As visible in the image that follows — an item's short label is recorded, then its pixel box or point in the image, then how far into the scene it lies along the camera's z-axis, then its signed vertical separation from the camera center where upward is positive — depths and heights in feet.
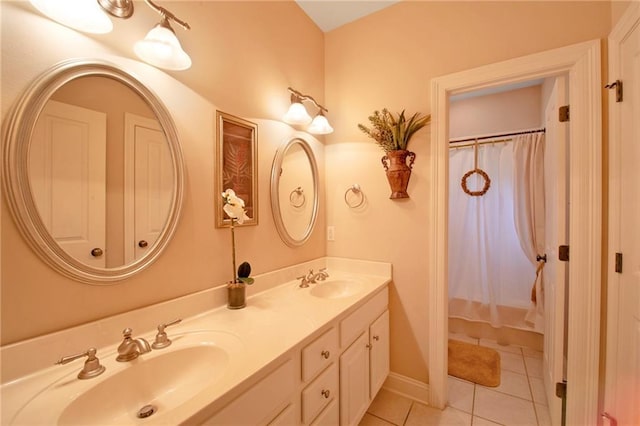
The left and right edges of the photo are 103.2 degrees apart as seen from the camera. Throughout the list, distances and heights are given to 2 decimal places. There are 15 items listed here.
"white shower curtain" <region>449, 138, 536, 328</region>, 8.48 -1.25
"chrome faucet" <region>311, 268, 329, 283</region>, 5.74 -1.50
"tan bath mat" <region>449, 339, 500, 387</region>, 6.62 -4.31
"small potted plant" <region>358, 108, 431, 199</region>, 5.73 +1.57
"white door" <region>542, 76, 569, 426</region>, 4.66 -0.46
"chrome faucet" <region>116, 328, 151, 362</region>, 2.75 -1.52
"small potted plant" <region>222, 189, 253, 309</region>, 4.09 -1.00
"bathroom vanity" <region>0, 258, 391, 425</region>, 2.29 -1.65
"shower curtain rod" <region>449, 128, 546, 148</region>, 8.23 +2.64
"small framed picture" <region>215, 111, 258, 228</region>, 4.33 +0.92
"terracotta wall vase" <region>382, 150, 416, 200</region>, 5.74 +0.98
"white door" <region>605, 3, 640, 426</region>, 3.57 -0.29
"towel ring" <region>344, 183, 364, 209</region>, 6.59 +0.48
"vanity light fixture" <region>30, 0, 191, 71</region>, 2.64 +2.12
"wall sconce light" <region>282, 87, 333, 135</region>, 5.49 +2.14
